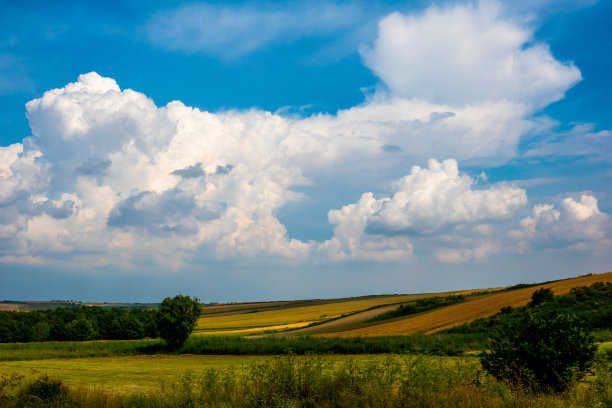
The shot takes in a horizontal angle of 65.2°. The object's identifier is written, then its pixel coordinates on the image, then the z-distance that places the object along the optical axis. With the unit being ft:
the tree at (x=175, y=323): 219.82
